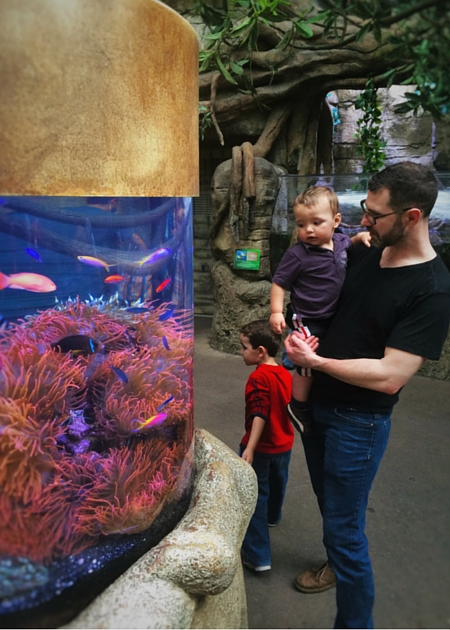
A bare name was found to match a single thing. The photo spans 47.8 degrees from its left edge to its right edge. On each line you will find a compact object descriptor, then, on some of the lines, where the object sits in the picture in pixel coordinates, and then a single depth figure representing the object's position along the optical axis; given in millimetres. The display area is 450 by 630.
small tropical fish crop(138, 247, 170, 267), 1194
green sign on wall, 5098
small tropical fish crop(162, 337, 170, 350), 1304
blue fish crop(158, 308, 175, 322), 1278
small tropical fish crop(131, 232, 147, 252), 1164
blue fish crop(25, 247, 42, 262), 1021
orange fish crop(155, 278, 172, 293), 1250
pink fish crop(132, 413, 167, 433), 1238
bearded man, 1395
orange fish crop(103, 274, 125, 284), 1136
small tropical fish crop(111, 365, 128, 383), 1183
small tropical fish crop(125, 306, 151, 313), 1189
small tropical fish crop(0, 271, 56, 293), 1011
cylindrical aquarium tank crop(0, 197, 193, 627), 1046
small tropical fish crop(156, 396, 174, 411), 1304
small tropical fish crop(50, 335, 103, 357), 1102
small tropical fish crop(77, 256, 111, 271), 1094
